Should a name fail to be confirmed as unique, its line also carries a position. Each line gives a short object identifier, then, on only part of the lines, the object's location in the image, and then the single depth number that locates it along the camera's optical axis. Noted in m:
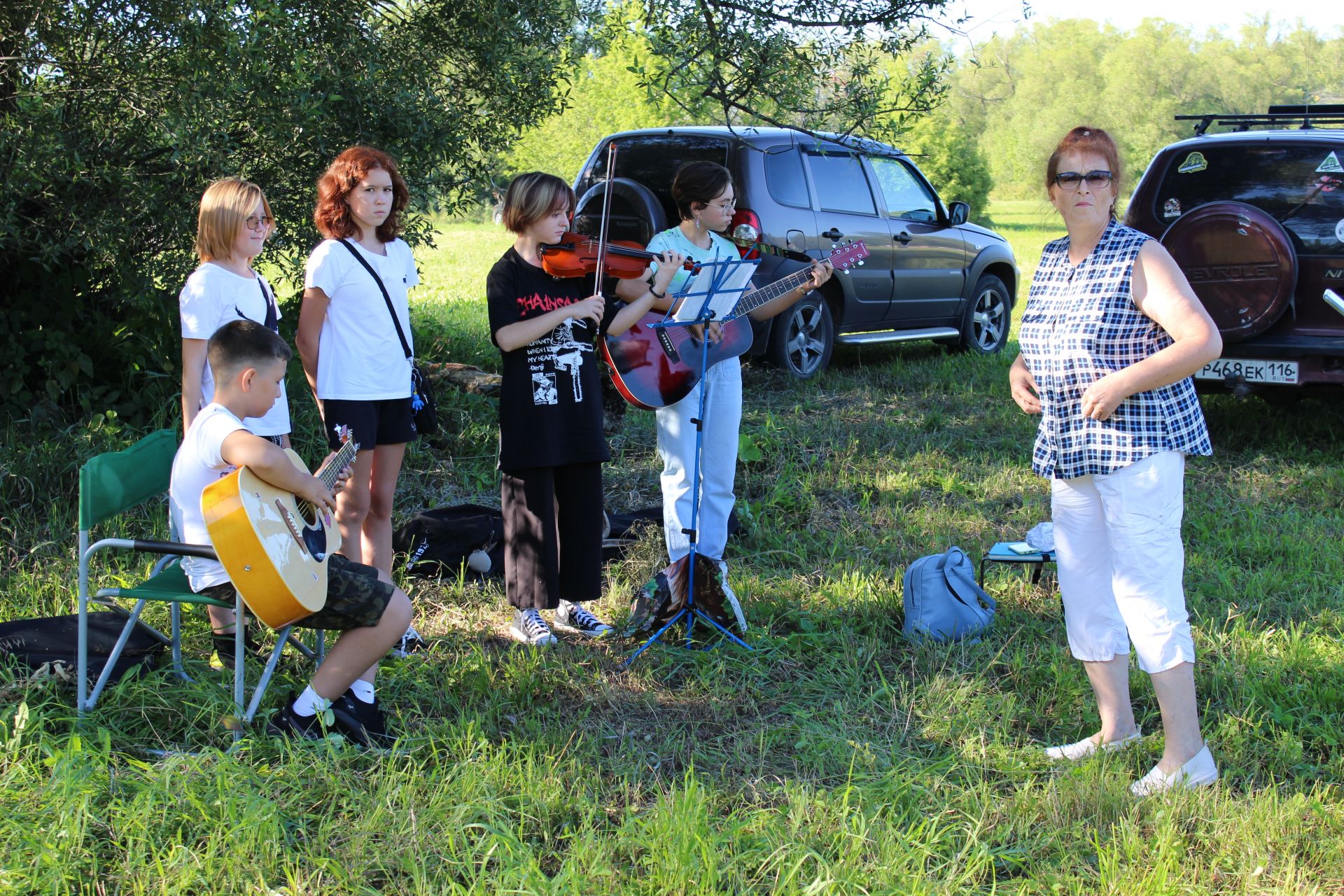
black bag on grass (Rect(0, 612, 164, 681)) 3.72
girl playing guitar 4.38
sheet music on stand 4.31
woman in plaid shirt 3.06
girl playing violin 4.14
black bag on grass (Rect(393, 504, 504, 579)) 5.00
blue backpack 4.32
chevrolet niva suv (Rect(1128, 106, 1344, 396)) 6.04
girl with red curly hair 4.00
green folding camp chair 3.36
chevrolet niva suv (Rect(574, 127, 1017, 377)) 7.87
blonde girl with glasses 3.76
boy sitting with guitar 3.23
